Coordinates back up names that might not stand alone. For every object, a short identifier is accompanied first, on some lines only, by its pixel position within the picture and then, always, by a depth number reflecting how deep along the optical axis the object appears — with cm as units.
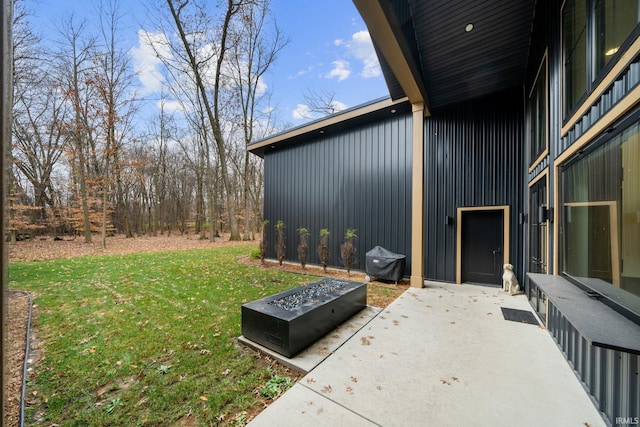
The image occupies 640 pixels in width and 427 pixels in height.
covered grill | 599
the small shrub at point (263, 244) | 873
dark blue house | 171
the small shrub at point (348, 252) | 670
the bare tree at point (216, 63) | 1157
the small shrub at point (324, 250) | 723
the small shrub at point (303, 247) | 775
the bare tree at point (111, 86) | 1094
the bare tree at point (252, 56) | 1281
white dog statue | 504
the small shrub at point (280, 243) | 835
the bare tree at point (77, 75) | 1040
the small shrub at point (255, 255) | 946
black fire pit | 274
